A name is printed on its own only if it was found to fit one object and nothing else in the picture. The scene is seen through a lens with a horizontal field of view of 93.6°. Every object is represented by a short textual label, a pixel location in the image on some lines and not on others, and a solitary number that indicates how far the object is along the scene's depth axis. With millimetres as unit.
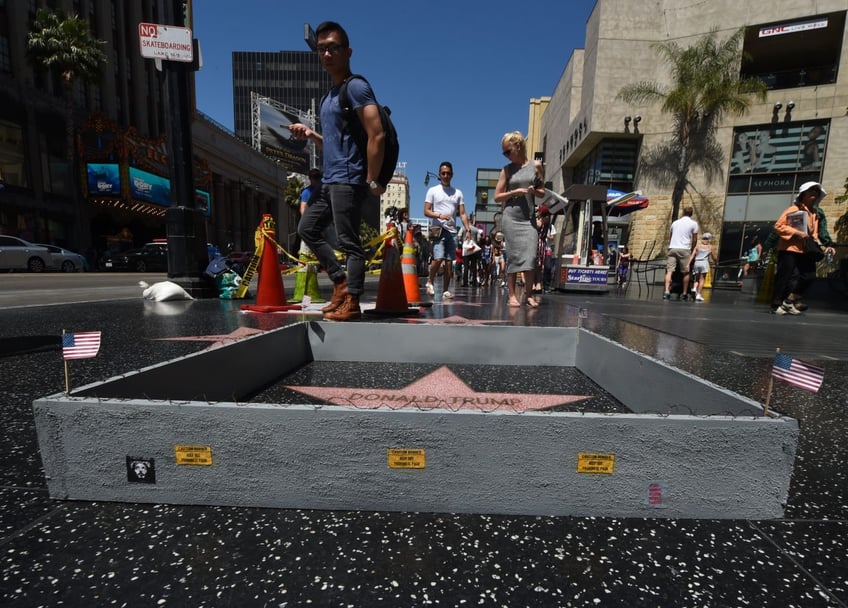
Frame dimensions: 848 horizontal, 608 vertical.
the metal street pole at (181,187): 5582
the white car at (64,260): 18109
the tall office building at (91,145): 22484
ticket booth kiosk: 10430
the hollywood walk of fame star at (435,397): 1762
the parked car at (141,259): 22184
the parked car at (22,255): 16281
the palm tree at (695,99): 18219
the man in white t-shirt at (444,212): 6066
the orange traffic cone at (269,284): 4535
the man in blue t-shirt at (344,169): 3102
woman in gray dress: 4715
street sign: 5344
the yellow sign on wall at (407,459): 972
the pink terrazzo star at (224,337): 2883
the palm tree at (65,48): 22734
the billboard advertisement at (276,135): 50688
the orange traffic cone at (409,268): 5309
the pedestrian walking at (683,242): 8031
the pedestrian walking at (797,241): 5539
